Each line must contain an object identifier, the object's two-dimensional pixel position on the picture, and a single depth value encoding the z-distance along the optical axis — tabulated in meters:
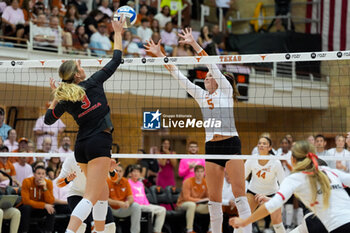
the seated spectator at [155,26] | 17.08
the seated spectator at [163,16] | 17.89
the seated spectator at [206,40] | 17.09
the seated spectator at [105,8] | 16.61
